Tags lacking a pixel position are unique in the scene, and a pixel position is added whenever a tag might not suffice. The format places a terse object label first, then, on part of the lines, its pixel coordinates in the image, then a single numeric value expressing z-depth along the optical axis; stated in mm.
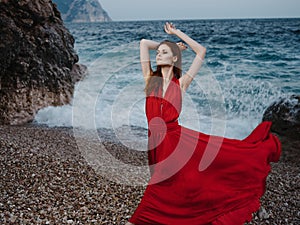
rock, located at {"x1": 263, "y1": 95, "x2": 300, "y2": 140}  6848
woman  2588
